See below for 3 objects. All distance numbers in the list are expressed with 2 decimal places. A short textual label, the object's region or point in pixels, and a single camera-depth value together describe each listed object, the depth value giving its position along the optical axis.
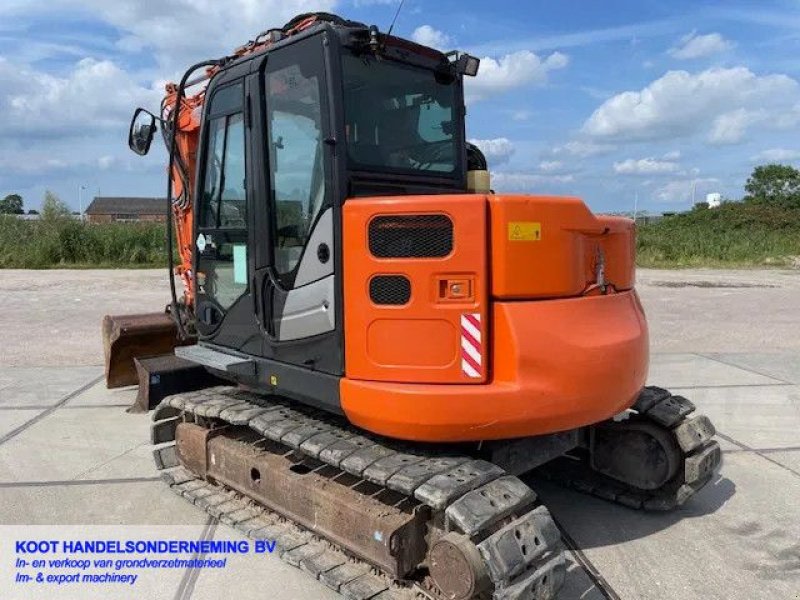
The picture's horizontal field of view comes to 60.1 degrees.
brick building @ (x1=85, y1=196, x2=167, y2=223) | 89.97
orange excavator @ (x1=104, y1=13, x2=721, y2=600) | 3.33
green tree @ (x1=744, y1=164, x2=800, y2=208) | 60.94
